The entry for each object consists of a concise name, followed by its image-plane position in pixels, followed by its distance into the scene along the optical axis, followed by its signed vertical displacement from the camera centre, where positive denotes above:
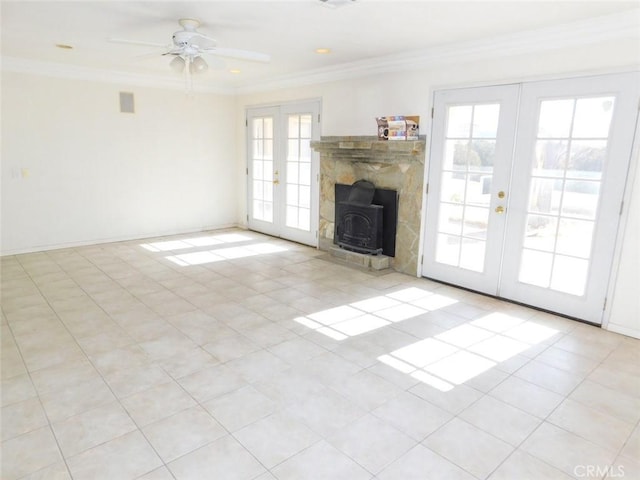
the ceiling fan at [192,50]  3.26 +0.81
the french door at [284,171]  6.00 -0.25
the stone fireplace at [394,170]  4.62 -0.15
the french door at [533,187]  3.36 -0.23
